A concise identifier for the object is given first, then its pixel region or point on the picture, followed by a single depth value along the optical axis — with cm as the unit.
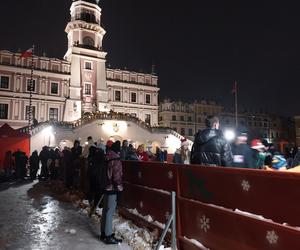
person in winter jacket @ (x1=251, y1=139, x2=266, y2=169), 605
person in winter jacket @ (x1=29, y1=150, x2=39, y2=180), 1605
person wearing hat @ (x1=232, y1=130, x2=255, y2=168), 553
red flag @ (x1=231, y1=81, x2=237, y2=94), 3290
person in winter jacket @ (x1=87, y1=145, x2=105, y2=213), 746
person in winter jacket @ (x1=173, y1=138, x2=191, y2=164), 897
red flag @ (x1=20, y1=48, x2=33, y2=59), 2938
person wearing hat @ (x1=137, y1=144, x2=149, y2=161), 1022
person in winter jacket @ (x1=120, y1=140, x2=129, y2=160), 950
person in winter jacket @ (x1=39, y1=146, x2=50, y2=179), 1540
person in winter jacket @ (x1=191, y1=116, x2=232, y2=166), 456
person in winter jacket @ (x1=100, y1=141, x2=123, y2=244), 522
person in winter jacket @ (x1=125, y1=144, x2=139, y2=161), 816
